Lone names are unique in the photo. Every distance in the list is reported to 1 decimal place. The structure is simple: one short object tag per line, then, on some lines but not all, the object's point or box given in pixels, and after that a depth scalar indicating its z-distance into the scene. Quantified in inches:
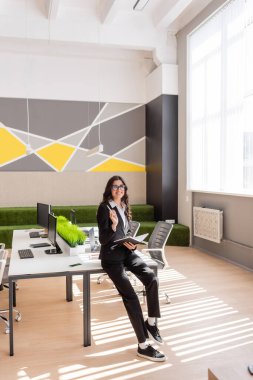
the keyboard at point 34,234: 211.1
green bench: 315.0
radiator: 266.7
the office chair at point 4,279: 139.9
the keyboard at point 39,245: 178.8
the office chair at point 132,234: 216.8
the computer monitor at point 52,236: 160.2
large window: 239.8
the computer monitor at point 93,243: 166.6
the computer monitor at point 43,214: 203.3
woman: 125.6
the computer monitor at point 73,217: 238.1
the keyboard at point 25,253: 152.2
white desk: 126.2
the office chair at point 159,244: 175.8
